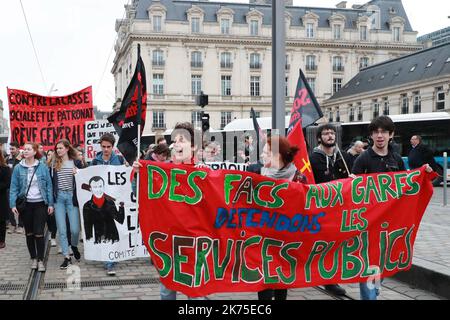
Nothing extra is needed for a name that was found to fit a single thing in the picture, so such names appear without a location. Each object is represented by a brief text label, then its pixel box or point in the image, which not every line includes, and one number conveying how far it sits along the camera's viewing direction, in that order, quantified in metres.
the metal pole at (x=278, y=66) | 7.45
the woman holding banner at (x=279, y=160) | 4.79
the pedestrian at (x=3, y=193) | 8.99
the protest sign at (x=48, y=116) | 10.01
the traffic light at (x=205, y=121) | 18.42
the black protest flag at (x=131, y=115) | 5.61
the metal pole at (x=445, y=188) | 13.68
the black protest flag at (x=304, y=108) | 7.02
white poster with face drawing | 7.10
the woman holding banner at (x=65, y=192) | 7.32
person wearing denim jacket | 7.06
